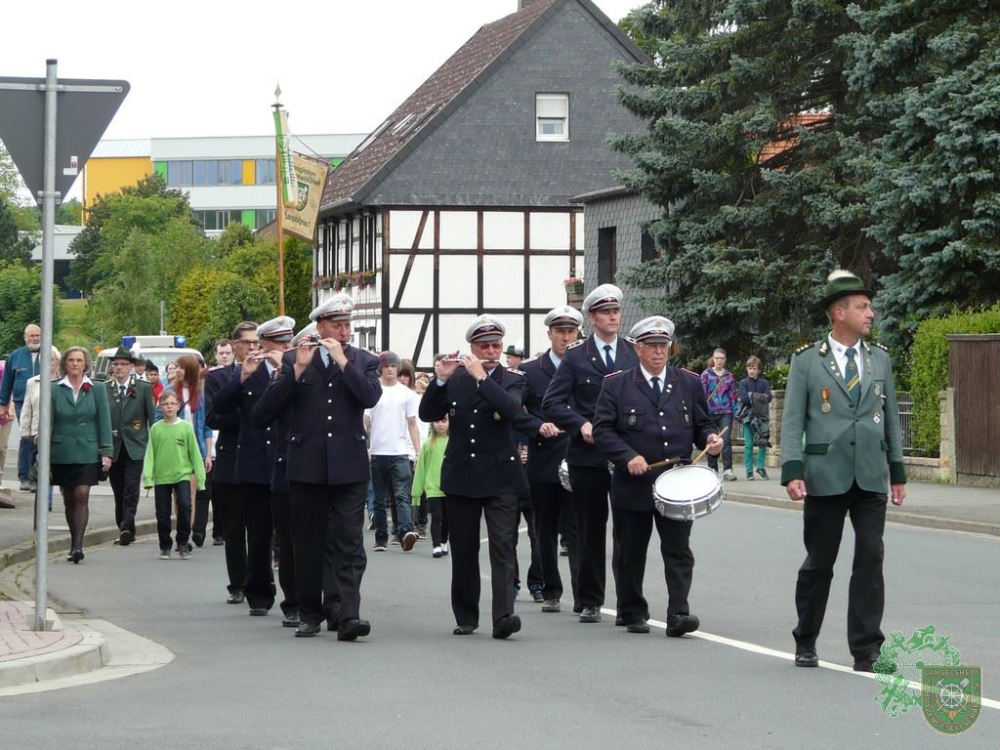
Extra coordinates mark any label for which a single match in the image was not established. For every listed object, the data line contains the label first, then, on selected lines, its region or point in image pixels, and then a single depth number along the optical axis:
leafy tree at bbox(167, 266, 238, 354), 91.06
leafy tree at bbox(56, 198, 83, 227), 183.00
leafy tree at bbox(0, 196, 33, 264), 131.10
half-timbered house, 57.78
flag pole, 40.39
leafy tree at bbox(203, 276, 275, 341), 77.56
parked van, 43.09
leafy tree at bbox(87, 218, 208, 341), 102.56
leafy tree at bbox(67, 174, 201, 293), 135.38
